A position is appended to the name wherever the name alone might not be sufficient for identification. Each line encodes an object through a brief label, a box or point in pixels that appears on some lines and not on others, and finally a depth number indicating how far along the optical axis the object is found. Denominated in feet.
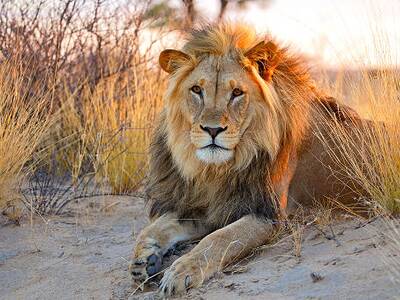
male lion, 29.17
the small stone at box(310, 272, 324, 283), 24.53
